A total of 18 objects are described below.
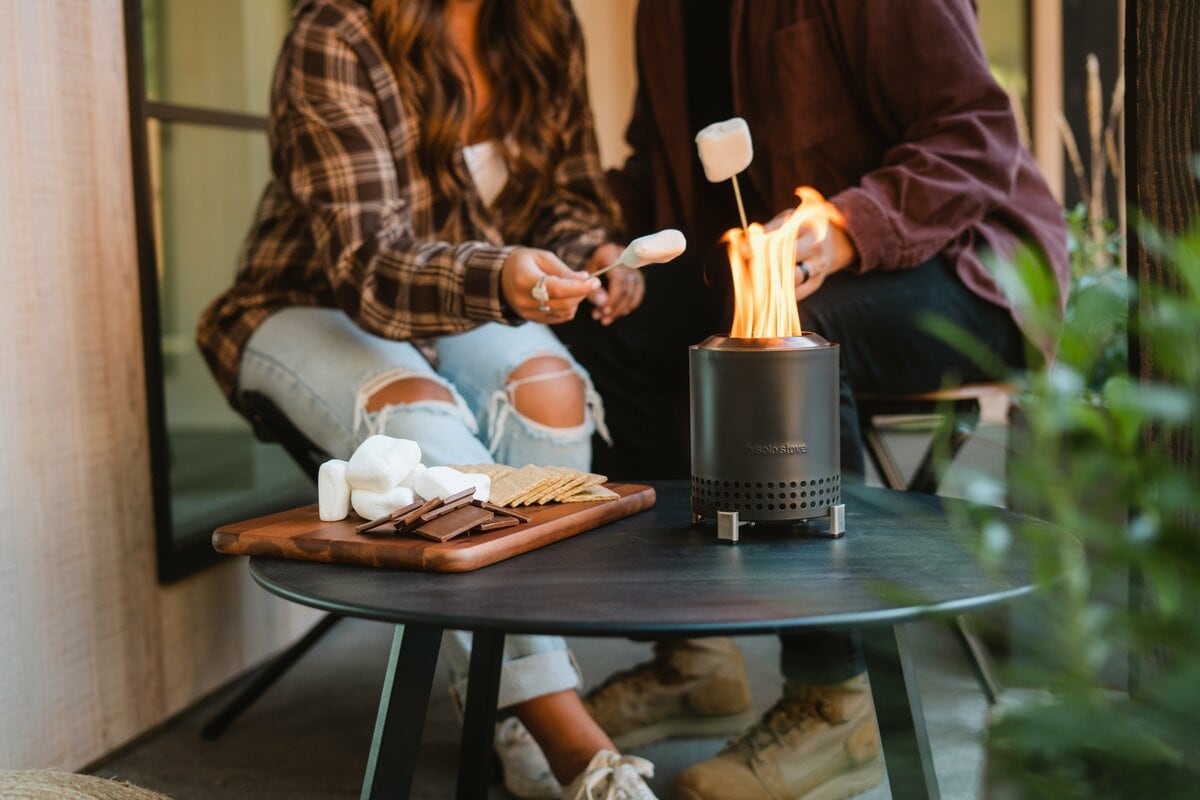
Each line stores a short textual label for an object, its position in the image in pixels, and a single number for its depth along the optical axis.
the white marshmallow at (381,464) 1.11
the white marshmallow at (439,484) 1.11
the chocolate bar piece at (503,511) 1.07
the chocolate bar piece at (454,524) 1.00
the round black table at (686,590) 0.82
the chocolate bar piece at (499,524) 1.05
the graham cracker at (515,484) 1.16
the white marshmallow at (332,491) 1.12
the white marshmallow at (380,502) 1.10
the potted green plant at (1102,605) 0.30
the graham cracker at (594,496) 1.19
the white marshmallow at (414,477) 1.13
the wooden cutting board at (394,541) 0.97
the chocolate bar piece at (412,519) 1.03
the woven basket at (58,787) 1.00
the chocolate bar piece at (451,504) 1.03
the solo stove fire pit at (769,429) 1.07
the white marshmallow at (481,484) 1.14
